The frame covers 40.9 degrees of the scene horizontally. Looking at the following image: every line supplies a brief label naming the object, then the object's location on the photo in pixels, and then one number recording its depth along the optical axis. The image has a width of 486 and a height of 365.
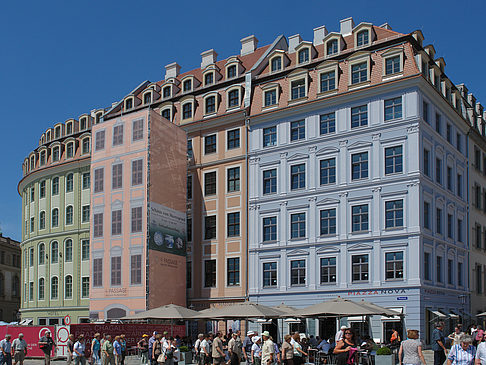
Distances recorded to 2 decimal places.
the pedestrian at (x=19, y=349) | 28.97
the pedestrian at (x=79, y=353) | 26.59
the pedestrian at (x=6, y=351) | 25.66
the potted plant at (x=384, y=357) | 27.95
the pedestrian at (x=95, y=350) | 28.76
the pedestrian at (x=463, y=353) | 14.86
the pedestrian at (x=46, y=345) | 30.80
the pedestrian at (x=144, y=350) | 32.19
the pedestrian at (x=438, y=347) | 23.39
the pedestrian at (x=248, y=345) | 31.69
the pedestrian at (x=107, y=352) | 27.61
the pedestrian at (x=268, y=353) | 20.12
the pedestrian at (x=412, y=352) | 15.45
